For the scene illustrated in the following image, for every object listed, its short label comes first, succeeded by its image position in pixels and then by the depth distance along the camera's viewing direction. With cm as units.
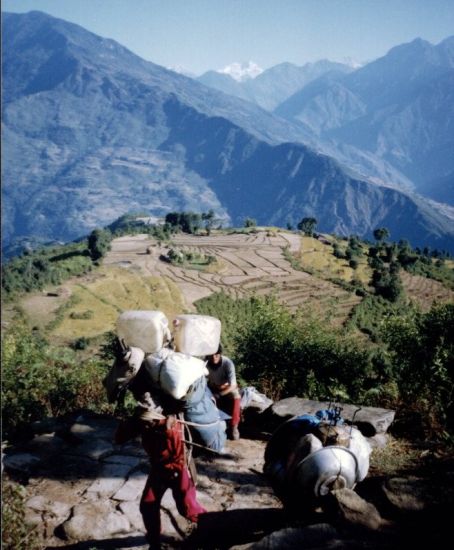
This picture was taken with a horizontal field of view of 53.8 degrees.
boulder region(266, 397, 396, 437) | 645
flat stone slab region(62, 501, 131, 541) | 468
